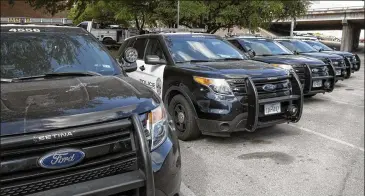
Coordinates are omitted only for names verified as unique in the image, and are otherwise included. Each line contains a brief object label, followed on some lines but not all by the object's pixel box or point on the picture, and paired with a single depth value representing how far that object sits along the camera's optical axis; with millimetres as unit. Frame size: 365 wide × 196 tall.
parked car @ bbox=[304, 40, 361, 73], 13617
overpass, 54250
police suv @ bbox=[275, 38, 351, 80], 11033
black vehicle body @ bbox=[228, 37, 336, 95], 8578
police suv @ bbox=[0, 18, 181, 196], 2186
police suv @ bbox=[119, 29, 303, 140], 5227
